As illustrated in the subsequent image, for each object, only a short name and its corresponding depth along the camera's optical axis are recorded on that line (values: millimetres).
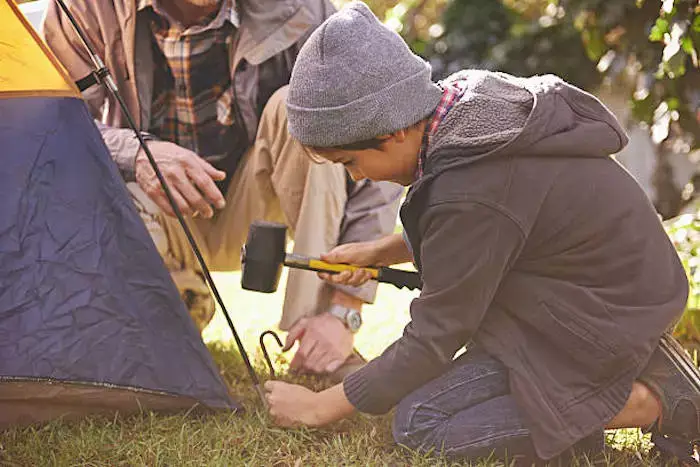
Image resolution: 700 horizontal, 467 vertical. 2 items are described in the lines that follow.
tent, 2626
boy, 2432
